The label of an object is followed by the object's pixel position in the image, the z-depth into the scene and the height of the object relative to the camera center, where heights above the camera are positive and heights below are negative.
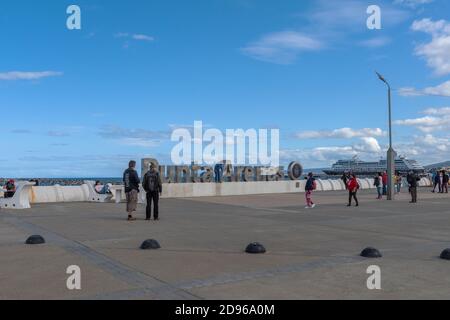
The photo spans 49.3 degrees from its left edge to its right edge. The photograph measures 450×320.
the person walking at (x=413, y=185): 23.62 -0.56
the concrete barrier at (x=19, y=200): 20.00 -0.98
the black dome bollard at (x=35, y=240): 10.05 -1.32
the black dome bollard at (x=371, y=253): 8.47 -1.36
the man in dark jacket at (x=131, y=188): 15.07 -0.39
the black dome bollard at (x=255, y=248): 8.92 -1.35
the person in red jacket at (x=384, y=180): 28.95 -0.34
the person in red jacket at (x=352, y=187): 21.12 -0.57
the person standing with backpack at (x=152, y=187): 15.16 -0.36
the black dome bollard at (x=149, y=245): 9.38 -1.33
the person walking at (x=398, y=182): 34.27 -0.55
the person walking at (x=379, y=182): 27.22 -0.43
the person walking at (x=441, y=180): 33.82 -0.41
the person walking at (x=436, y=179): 34.66 -0.35
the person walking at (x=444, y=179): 33.08 -0.34
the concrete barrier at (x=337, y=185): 41.48 -0.89
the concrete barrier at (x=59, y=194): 24.82 -0.93
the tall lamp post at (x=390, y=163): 25.55 +0.57
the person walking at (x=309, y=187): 20.31 -0.51
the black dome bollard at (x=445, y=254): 8.41 -1.39
